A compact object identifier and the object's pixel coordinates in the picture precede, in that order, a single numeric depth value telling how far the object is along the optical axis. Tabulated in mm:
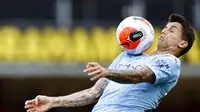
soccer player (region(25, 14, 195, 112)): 16198
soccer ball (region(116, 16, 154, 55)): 16609
